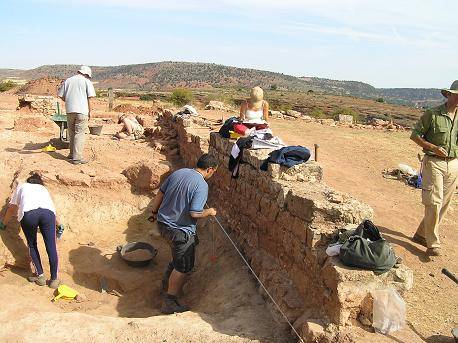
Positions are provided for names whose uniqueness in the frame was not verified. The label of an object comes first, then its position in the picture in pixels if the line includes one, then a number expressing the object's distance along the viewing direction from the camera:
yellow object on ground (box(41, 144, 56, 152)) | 8.81
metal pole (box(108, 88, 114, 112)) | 19.21
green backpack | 3.49
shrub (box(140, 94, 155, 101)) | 31.38
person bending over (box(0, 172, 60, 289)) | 5.44
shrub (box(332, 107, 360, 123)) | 26.71
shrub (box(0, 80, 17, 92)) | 28.98
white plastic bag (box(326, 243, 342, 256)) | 3.70
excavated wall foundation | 3.51
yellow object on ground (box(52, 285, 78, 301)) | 5.54
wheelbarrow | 8.99
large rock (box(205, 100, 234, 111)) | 17.75
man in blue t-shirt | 4.86
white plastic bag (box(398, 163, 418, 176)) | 9.26
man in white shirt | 7.83
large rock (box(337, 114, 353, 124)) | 17.69
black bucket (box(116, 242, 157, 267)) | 6.52
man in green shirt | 5.23
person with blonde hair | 7.34
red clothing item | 6.70
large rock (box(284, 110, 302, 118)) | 17.43
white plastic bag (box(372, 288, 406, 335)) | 3.37
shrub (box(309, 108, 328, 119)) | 22.91
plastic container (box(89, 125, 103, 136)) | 10.61
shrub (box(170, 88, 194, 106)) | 23.71
